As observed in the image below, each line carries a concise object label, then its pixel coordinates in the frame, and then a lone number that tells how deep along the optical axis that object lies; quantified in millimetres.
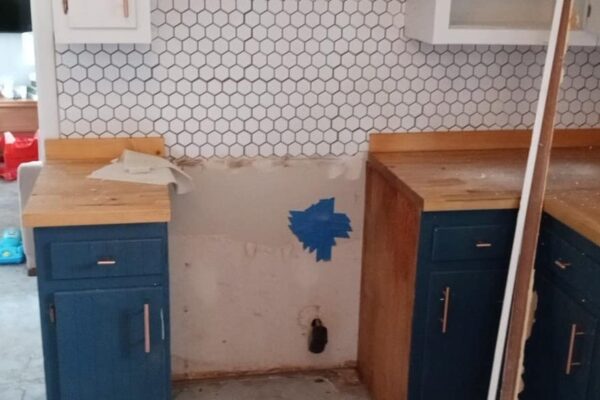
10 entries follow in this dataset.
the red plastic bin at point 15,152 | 5219
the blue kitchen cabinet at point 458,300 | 2254
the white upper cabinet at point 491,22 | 2406
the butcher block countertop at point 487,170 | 2184
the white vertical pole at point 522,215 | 2098
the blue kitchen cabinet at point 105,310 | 2072
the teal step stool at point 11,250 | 3912
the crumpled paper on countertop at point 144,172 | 2320
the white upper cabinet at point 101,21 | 2244
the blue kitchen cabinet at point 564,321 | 2031
